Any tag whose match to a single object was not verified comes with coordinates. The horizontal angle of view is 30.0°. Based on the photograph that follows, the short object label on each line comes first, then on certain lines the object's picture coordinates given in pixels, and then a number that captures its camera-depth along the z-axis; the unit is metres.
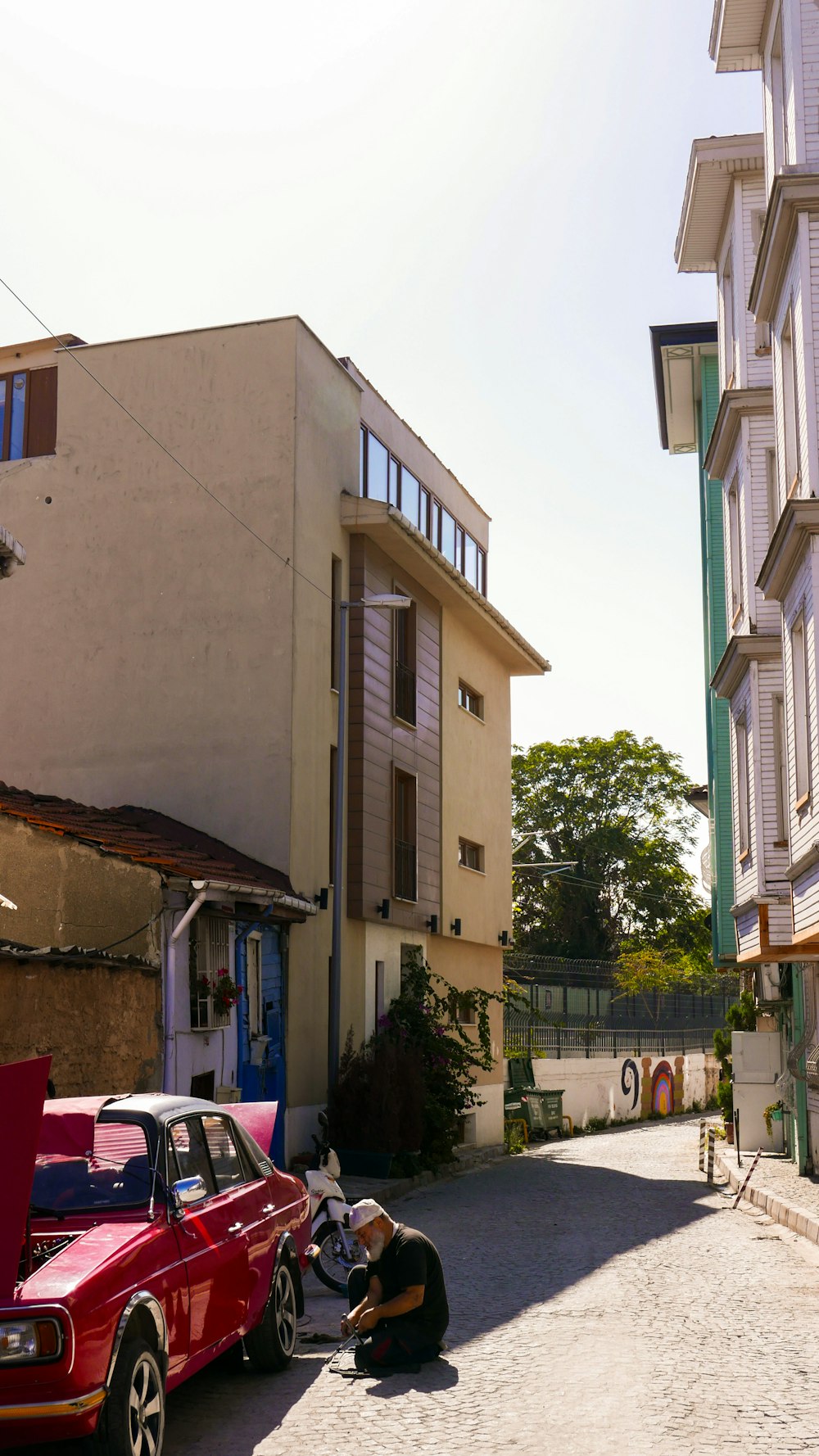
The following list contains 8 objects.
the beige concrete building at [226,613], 21.89
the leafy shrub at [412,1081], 21.28
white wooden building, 15.30
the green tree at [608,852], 61.38
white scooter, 12.74
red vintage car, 5.78
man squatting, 8.56
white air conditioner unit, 25.06
